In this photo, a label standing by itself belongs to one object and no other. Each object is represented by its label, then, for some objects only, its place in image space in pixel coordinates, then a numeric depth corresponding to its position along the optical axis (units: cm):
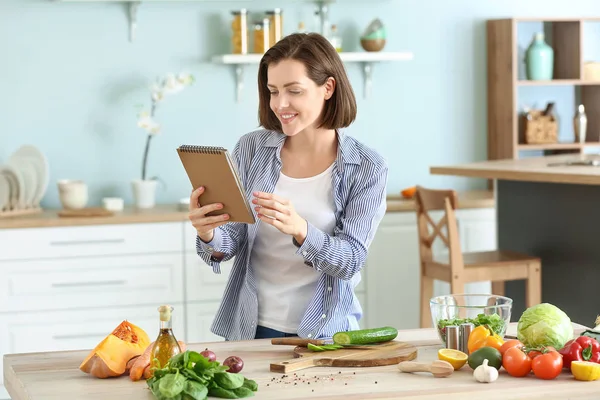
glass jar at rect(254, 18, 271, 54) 506
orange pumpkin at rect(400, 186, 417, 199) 518
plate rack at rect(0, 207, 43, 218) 466
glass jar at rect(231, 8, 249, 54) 503
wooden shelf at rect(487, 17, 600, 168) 537
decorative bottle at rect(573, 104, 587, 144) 547
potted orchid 492
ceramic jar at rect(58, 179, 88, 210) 480
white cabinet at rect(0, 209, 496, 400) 449
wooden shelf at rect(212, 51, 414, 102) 502
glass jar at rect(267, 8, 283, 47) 507
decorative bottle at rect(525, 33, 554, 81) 539
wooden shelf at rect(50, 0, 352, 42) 499
